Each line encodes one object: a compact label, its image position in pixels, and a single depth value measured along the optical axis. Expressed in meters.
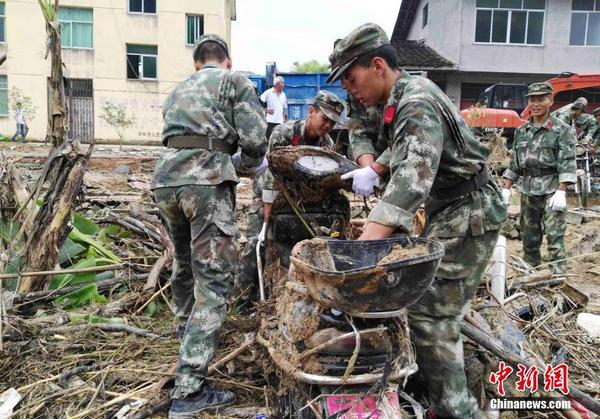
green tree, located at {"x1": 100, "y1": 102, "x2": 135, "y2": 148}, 18.66
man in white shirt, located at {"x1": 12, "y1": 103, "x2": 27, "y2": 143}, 18.77
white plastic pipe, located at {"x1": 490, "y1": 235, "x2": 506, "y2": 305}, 3.64
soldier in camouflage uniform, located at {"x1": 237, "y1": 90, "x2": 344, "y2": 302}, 4.16
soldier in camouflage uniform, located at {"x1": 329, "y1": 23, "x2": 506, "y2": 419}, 2.14
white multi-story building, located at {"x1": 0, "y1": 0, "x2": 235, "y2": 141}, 20.38
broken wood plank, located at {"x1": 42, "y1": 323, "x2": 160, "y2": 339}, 3.70
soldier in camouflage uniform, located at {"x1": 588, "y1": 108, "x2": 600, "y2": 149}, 10.95
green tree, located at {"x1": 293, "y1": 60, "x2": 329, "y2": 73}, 55.84
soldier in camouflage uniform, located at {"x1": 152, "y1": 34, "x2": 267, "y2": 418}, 2.85
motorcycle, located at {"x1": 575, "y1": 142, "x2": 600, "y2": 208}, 10.05
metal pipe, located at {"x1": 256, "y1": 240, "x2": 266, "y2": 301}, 3.48
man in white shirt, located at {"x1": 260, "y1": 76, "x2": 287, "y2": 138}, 11.46
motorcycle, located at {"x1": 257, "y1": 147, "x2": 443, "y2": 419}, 1.81
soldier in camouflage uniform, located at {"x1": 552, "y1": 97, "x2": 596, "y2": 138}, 8.95
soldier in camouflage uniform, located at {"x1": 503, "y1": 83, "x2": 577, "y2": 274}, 5.26
